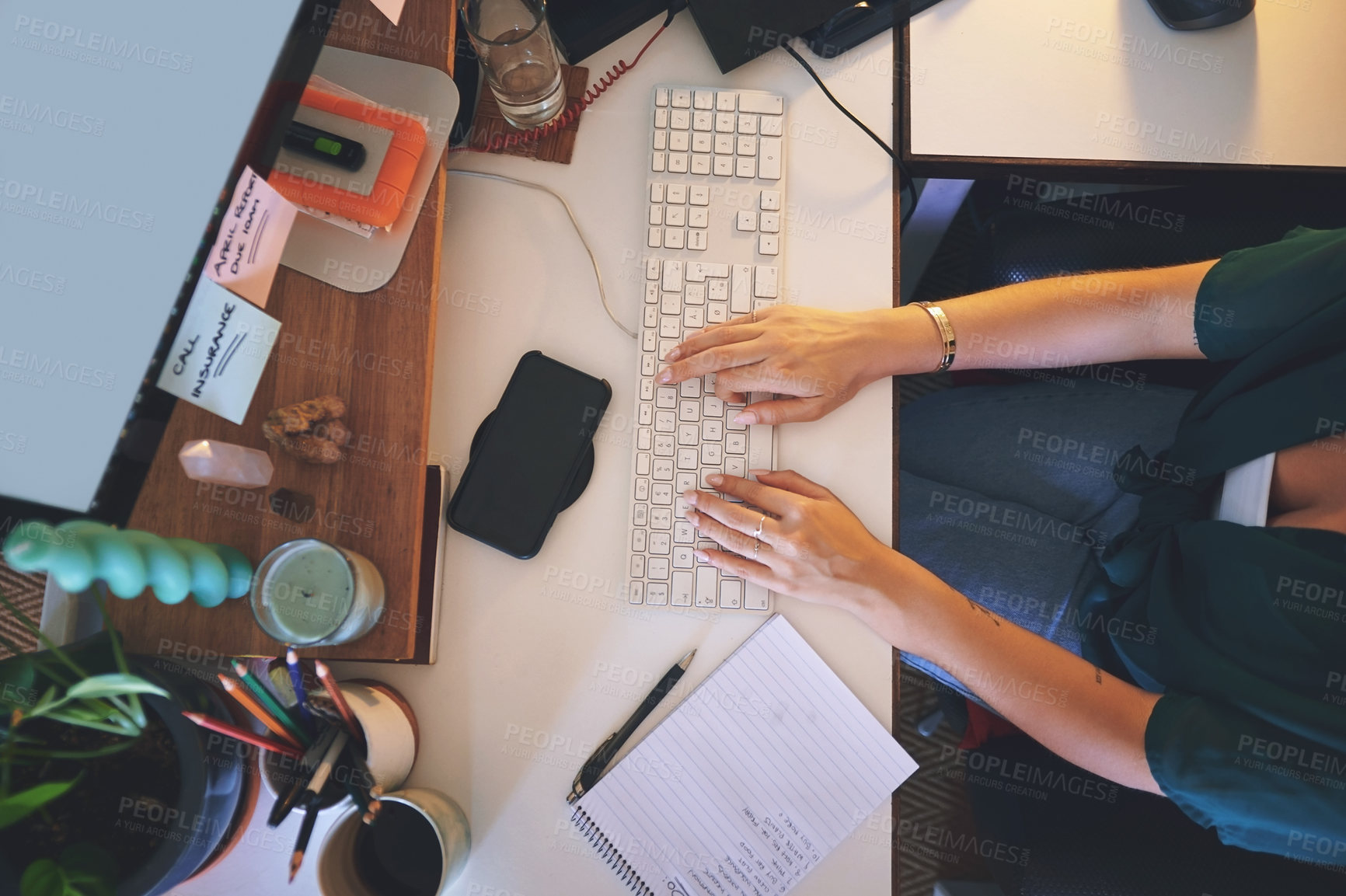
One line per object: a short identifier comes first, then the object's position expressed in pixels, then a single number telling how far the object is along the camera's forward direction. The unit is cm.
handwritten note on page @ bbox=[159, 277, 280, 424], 55
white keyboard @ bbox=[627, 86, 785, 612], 79
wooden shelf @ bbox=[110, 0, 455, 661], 68
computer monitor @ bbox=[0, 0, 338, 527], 48
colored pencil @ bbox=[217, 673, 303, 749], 57
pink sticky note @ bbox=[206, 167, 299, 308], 55
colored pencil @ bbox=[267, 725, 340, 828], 60
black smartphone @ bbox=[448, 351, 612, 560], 79
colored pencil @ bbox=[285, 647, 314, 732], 58
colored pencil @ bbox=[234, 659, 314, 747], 61
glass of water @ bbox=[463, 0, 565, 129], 81
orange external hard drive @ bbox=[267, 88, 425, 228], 74
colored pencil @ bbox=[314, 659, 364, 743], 58
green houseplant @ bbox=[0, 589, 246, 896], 52
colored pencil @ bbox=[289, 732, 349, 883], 58
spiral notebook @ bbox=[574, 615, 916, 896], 74
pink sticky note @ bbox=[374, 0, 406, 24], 69
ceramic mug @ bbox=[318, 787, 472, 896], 62
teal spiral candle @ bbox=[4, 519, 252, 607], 51
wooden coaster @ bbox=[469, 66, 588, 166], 86
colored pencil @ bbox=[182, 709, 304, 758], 58
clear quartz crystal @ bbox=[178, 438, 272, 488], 63
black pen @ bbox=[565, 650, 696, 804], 75
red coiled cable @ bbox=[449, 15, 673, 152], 86
